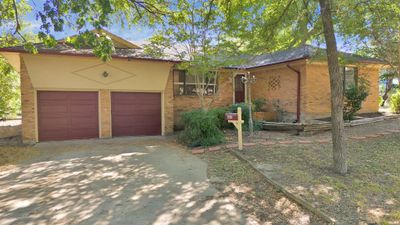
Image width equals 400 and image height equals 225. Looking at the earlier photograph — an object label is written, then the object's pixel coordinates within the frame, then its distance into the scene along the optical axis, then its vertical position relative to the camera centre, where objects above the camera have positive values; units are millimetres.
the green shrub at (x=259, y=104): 13917 +332
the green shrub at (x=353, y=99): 11633 +411
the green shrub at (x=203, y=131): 9055 -683
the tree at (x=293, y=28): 5445 +2172
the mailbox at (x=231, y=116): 7779 -149
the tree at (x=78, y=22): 4512 +1649
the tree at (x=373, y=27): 6242 +2186
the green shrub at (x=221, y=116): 11527 -215
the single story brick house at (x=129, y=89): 10000 +988
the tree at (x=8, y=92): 15005 +1390
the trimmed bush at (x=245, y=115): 11038 -184
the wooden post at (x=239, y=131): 7578 -572
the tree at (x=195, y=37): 9320 +2761
